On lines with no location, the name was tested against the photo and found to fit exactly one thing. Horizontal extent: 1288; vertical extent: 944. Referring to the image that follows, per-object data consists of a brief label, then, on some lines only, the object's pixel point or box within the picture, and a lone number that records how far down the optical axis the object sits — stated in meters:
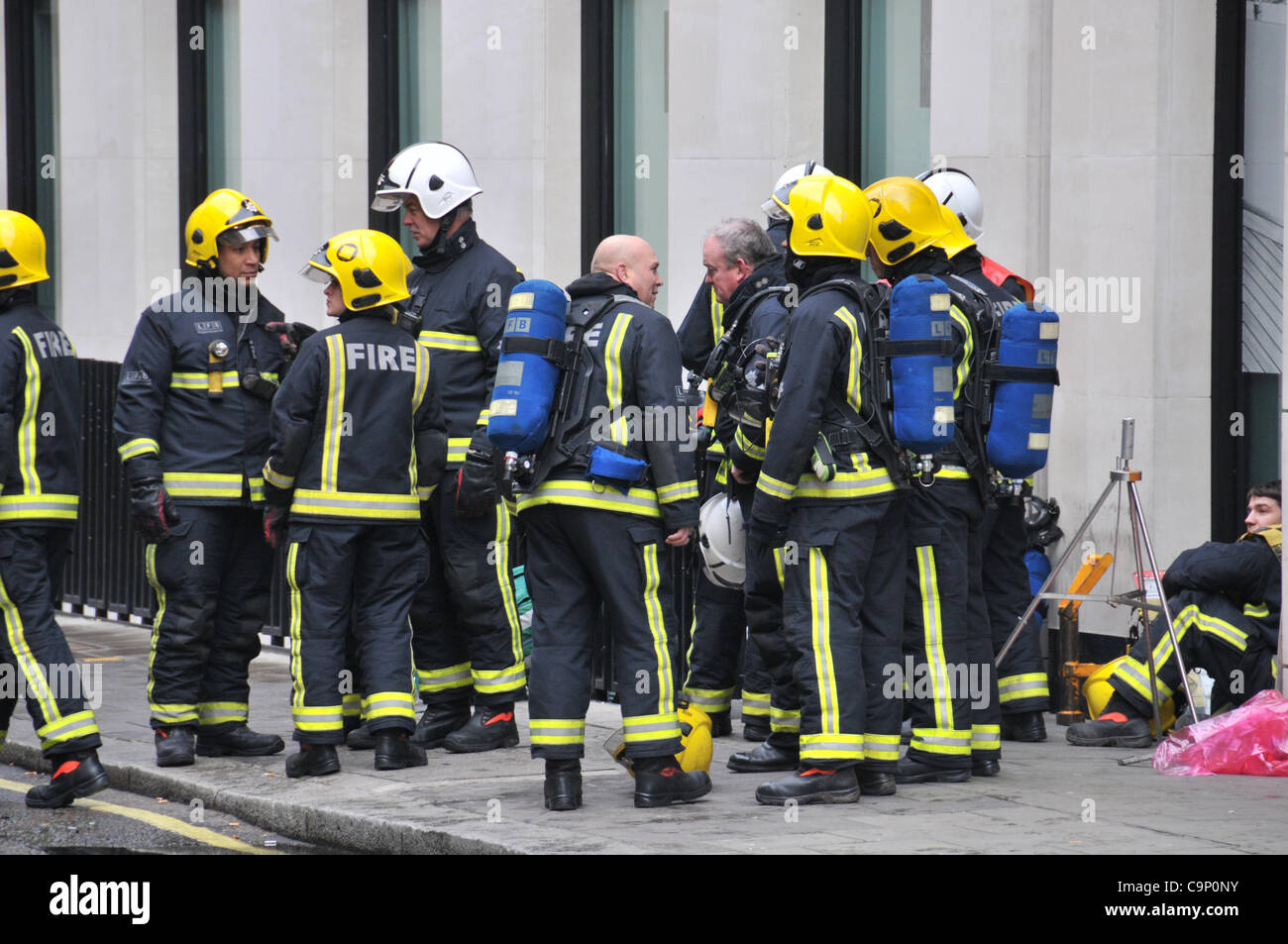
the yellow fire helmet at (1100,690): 17.69
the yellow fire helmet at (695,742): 14.90
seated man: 16.91
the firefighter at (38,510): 15.10
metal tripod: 16.81
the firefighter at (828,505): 14.03
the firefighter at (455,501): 16.89
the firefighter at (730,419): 15.97
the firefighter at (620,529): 14.14
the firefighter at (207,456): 16.34
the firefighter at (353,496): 15.60
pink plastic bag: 15.75
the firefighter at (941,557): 15.13
